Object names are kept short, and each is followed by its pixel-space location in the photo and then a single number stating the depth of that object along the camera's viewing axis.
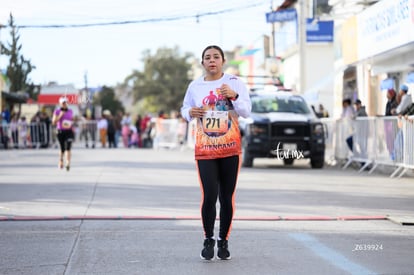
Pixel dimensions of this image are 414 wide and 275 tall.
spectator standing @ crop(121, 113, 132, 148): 44.53
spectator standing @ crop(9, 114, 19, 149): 40.75
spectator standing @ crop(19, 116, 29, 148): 40.81
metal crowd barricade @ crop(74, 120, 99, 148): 44.41
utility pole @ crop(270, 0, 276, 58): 44.51
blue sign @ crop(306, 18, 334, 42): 44.69
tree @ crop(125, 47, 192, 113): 101.25
